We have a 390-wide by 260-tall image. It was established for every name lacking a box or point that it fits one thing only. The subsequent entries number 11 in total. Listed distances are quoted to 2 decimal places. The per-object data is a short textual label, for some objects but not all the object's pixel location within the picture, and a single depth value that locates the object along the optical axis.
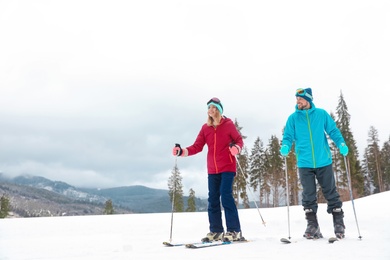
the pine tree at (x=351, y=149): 45.22
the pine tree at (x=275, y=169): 55.31
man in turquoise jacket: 5.51
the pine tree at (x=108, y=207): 68.25
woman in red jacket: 5.74
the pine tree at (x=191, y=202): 62.78
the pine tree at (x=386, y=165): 57.41
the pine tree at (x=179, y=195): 58.12
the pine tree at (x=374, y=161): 56.53
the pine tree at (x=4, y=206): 66.44
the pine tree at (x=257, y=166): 56.41
